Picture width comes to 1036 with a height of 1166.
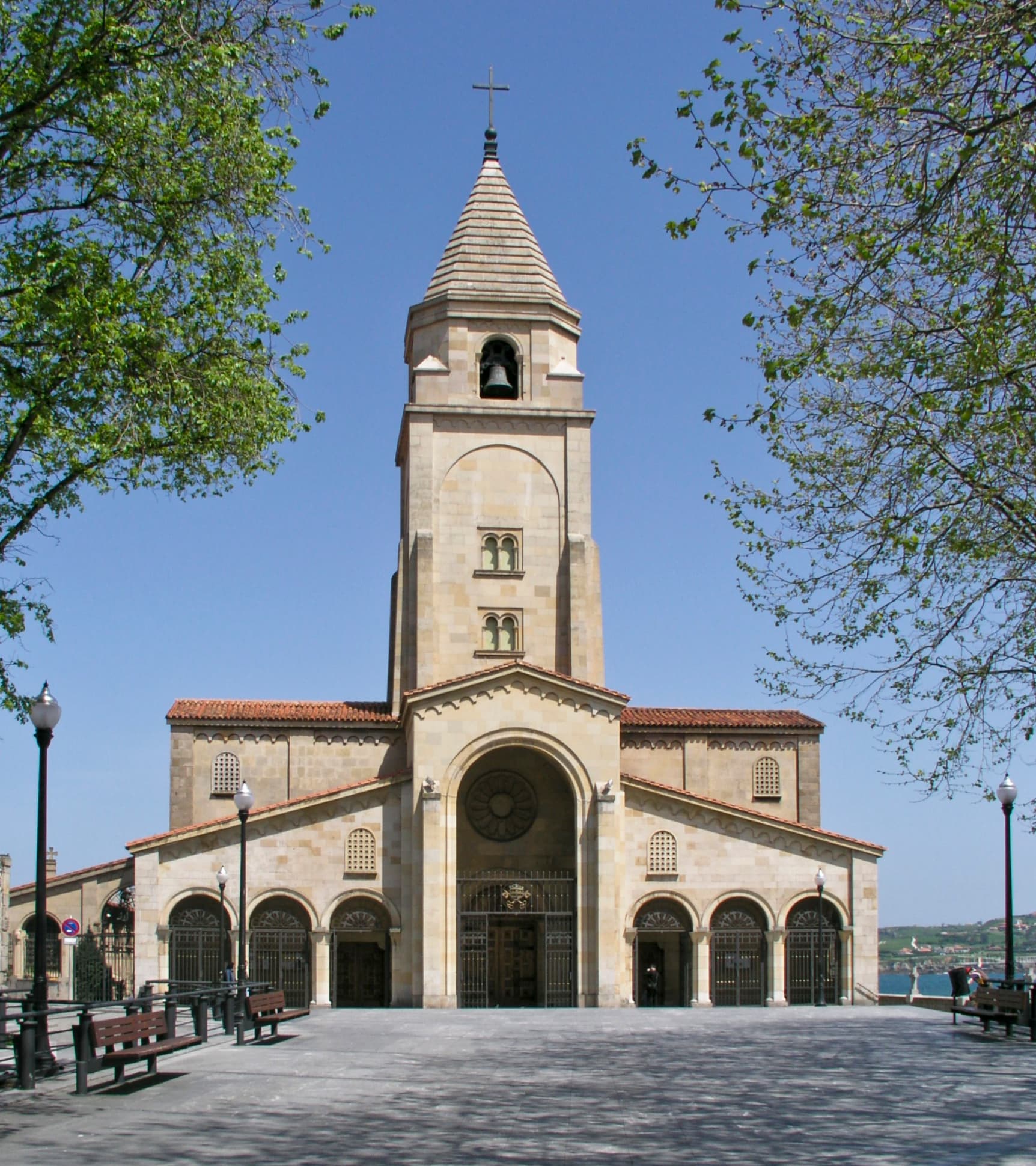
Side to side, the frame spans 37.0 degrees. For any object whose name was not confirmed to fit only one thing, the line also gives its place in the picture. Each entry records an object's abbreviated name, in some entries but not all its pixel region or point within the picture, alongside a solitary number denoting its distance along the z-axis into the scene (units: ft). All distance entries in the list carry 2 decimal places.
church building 142.72
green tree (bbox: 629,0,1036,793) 47.93
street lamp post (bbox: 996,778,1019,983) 93.66
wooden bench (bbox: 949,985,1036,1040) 88.38
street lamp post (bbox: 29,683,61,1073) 64.44
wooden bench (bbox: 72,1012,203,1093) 60.29
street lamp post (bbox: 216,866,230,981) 137.80
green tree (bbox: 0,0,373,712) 65.98
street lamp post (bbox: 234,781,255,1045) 100.07
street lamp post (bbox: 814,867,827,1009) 142.51
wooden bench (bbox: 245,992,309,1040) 87.61
